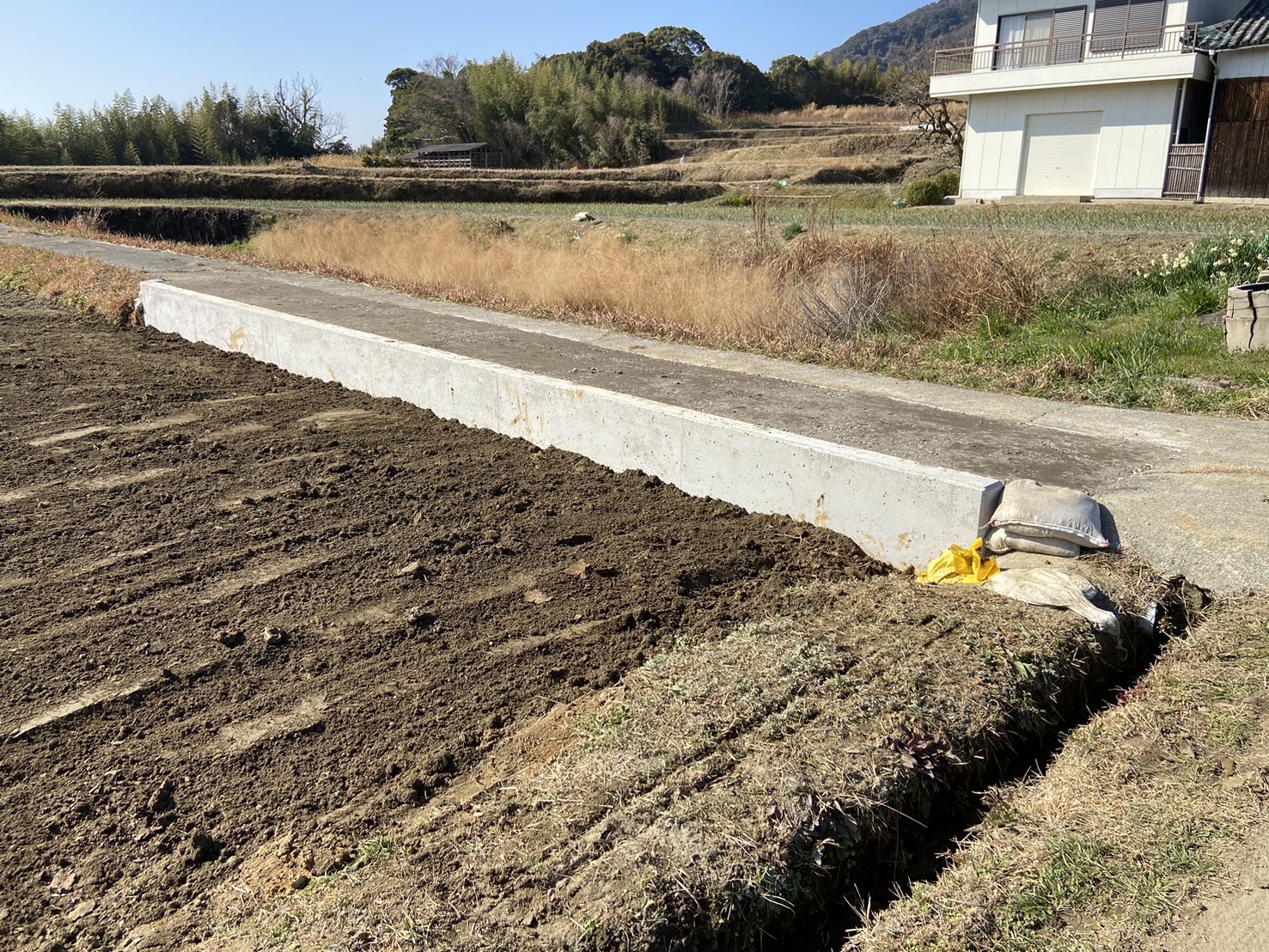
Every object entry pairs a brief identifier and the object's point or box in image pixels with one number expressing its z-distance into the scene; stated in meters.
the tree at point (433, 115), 53.44
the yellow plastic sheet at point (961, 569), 3.74
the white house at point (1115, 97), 21.22
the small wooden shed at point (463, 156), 48.50
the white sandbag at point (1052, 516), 3.73
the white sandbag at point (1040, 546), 3.74
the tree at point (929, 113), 34.31
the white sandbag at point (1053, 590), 3.31
